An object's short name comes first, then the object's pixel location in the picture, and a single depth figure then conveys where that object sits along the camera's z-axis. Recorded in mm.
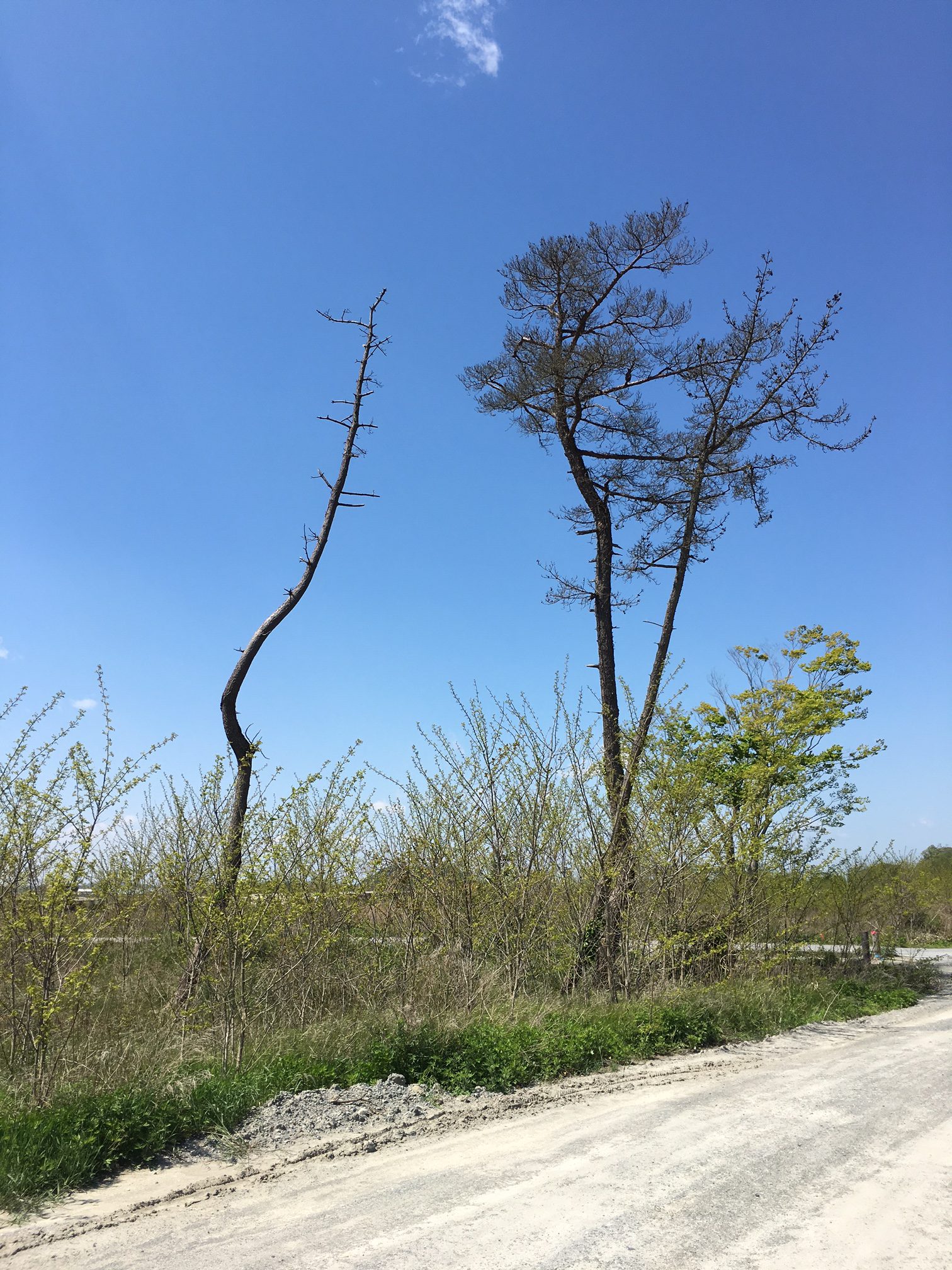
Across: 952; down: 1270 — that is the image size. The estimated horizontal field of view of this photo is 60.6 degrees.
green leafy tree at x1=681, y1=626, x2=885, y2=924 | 10570
